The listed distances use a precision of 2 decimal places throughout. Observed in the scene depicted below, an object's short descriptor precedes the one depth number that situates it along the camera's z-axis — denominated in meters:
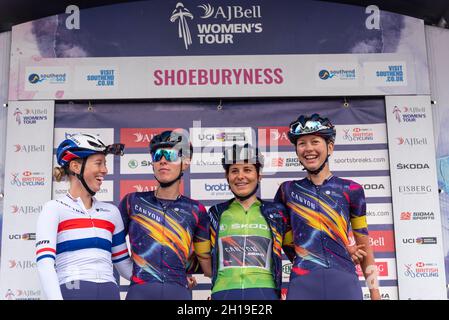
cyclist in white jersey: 3.48
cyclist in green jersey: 3.79
